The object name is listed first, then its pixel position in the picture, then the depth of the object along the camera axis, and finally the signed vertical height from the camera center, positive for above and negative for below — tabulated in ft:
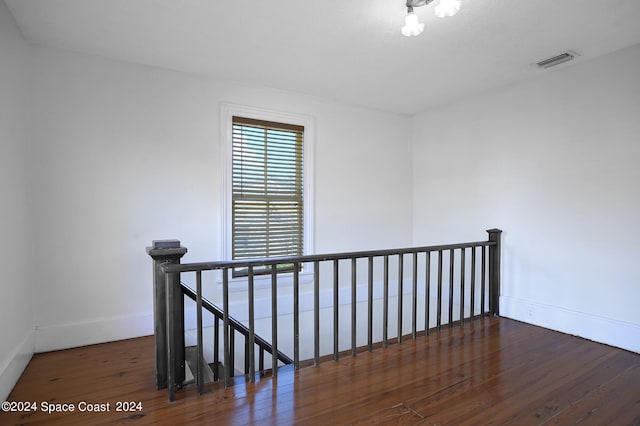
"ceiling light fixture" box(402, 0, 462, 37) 6.02 +3.55
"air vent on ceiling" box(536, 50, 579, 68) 9.41 +4.23
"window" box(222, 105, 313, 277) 11.51 +0.88
